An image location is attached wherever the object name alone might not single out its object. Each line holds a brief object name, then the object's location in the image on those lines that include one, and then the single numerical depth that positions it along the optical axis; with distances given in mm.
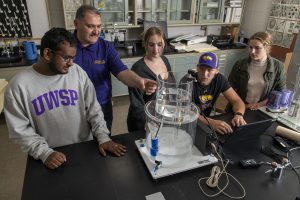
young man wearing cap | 1588
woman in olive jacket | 1863
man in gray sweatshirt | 1114
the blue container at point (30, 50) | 2666
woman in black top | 1518
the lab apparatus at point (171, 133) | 1042
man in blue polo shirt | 1505
